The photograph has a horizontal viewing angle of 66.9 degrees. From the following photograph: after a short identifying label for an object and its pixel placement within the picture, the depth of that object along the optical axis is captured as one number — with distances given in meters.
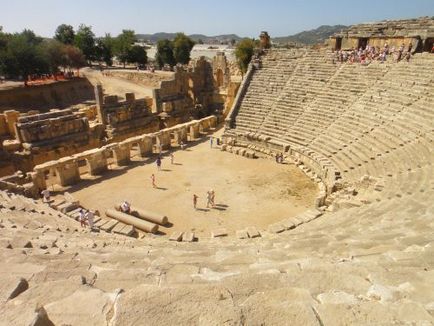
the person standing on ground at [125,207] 12.35
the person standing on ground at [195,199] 12.84
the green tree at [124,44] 47.59
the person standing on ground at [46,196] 12.99
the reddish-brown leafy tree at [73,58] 39.62
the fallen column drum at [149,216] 11.89
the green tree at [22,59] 32.81
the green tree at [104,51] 48.22
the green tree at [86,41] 46.66
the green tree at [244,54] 39.16
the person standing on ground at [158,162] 16.70
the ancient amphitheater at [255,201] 2.47
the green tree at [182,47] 46.72
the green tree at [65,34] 51.09
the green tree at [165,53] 47.22
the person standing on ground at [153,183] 14.96
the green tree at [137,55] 47.50
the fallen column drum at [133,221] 11.37
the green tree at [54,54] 36.38
